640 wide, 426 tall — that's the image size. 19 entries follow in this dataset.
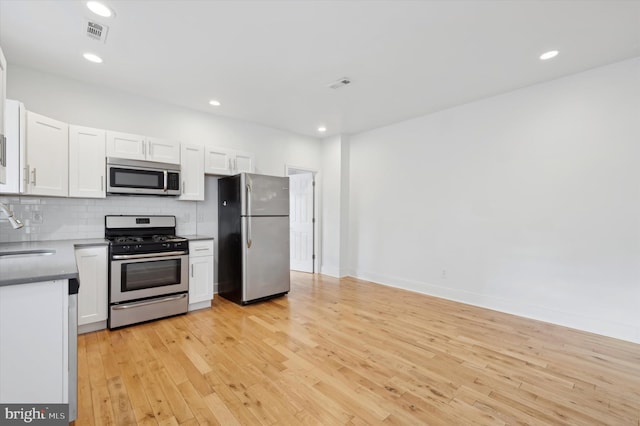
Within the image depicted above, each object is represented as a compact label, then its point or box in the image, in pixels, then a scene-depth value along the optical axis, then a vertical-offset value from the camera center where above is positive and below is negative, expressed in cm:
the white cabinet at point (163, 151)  350 +80
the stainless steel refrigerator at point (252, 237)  379 -33
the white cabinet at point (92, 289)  283 -77
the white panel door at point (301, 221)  586 -16
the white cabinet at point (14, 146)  240 +59
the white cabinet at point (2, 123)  173 +56
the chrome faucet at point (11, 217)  171 -3
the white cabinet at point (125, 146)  323 +80
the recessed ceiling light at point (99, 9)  207 +154
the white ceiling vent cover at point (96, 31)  231 +154
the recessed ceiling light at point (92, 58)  276 +155
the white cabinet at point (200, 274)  353 -77
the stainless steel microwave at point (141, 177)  322 +44
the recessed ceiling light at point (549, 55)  271 +155
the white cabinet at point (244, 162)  427 +79
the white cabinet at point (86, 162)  300 +56
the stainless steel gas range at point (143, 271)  297 -65
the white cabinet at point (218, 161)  398 +76
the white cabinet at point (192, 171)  376 +57
